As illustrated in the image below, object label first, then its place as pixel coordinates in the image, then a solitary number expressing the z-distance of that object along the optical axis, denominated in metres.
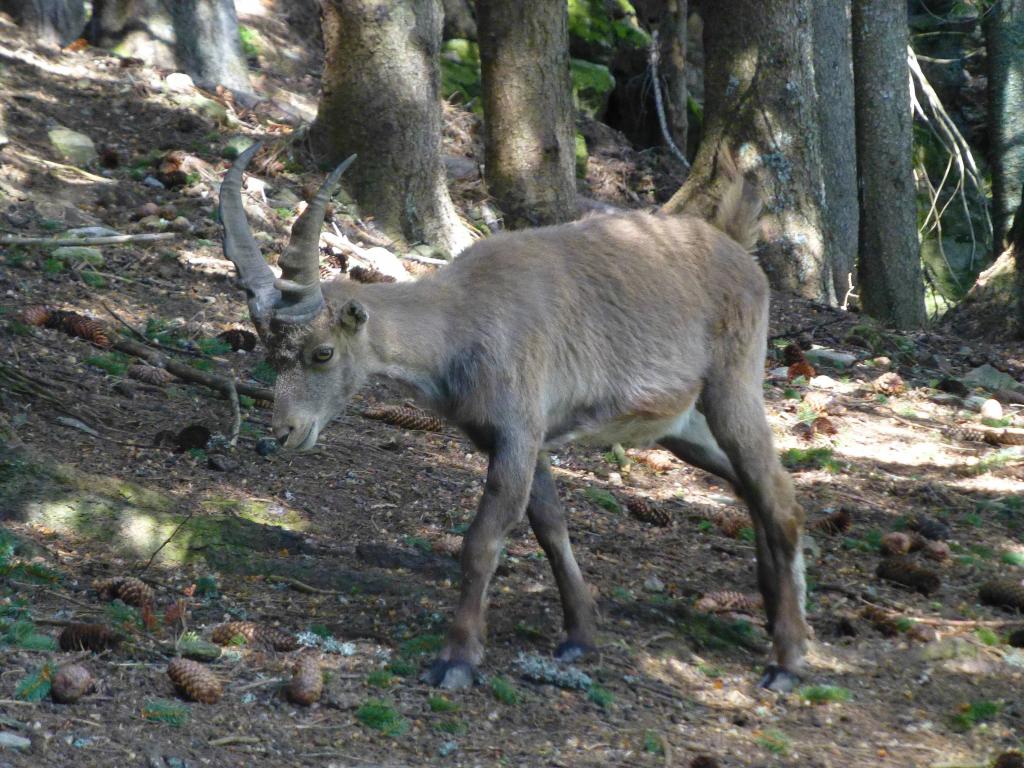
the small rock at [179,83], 25.59
